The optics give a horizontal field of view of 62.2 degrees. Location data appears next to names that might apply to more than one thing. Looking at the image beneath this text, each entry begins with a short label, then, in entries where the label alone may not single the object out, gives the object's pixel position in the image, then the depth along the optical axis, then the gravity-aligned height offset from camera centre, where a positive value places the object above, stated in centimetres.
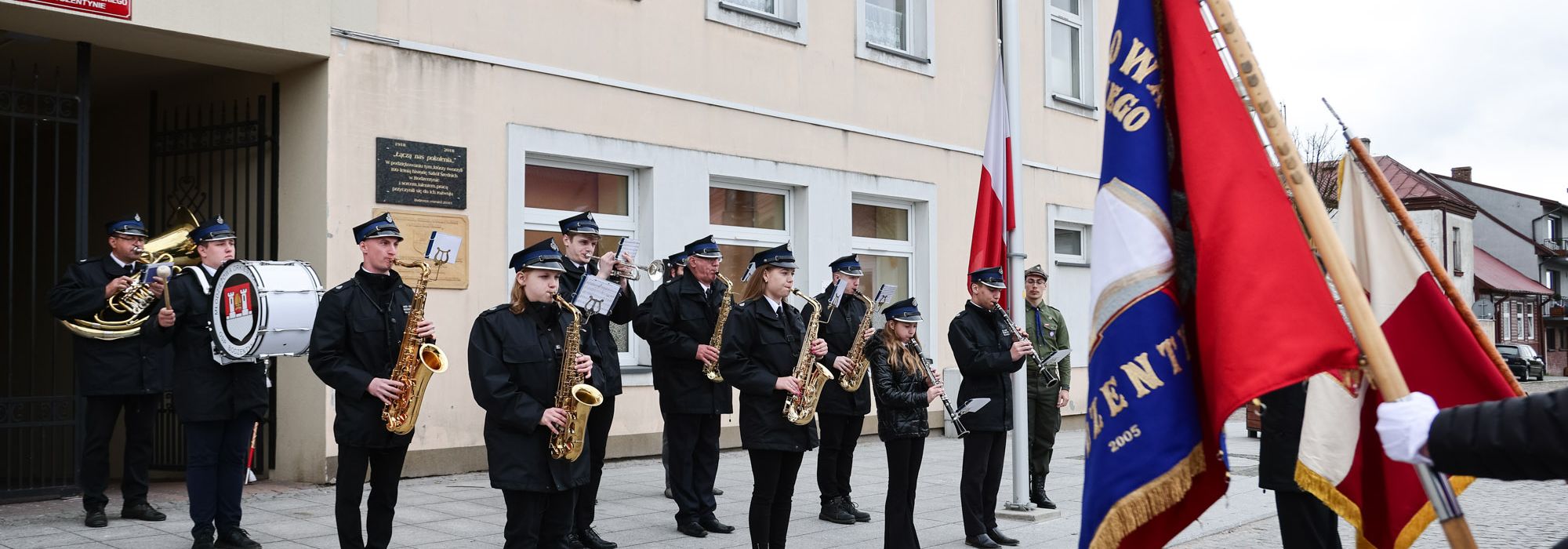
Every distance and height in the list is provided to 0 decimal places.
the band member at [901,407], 762 -70
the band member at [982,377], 835 -56
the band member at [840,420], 888 -90
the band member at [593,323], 805 -20
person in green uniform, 1018 -80
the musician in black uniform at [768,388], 711 -53
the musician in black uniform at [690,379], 873 -60
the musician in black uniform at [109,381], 845 -58
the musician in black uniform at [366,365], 646 -36
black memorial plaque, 1051 +98
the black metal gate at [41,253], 937 +40
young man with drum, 746 -75
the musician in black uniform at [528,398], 597 -49
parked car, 4722 -261
